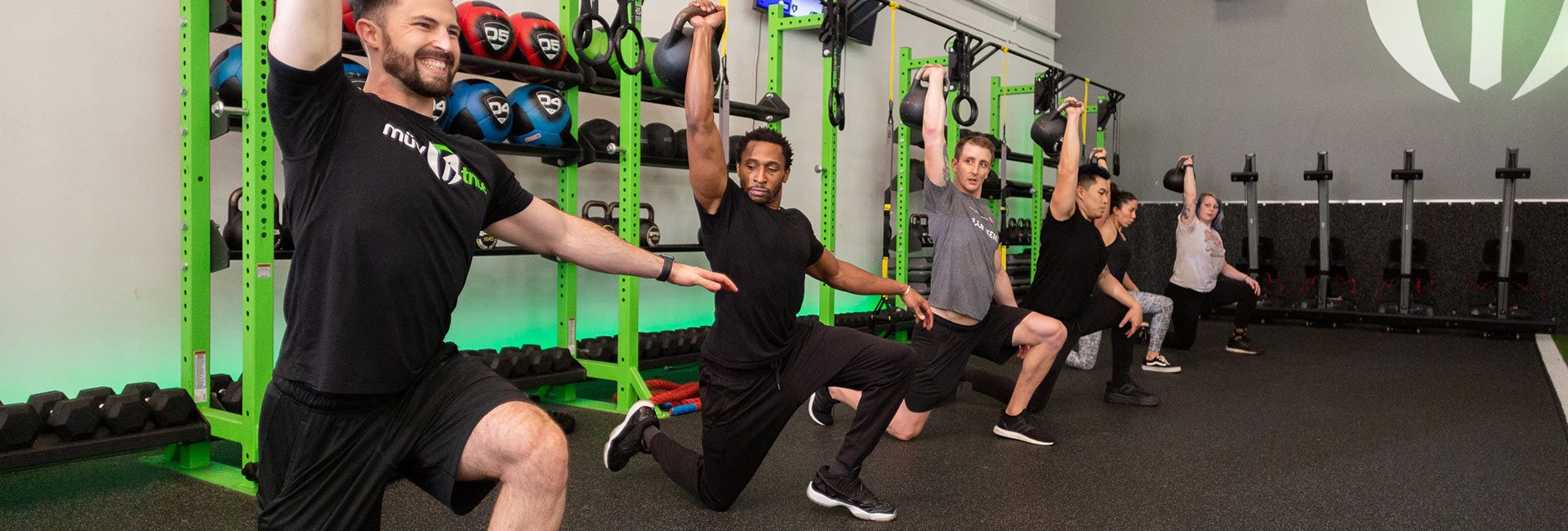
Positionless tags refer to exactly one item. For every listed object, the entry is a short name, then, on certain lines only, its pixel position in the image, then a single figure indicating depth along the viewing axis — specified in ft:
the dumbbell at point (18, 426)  8.07
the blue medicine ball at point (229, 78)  9.26
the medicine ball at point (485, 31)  10.96
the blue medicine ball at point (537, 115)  11.82
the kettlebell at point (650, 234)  13.50
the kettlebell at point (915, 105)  16.39
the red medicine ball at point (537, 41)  11.65
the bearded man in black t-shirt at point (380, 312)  4.54
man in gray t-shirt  10.98
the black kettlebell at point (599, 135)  12.90
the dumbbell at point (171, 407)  9.05
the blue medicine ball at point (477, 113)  11.25
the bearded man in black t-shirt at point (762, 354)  8.32
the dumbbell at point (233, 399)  9.62
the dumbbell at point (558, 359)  12.51
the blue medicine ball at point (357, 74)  9.77
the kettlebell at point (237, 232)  9.64
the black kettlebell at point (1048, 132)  19.26
